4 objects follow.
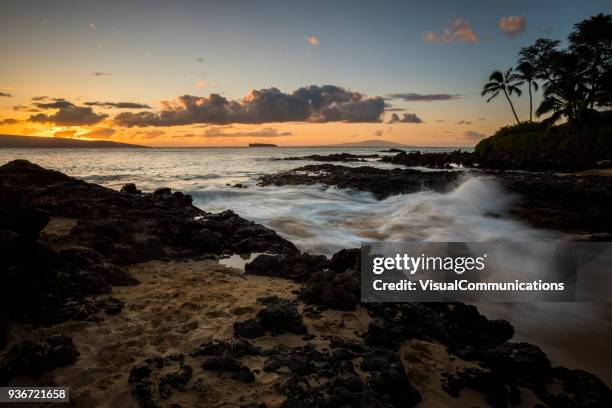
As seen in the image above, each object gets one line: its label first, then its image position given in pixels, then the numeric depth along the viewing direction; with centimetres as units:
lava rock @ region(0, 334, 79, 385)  359
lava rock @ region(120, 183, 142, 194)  1605
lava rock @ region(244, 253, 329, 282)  695
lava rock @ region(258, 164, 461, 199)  2052
